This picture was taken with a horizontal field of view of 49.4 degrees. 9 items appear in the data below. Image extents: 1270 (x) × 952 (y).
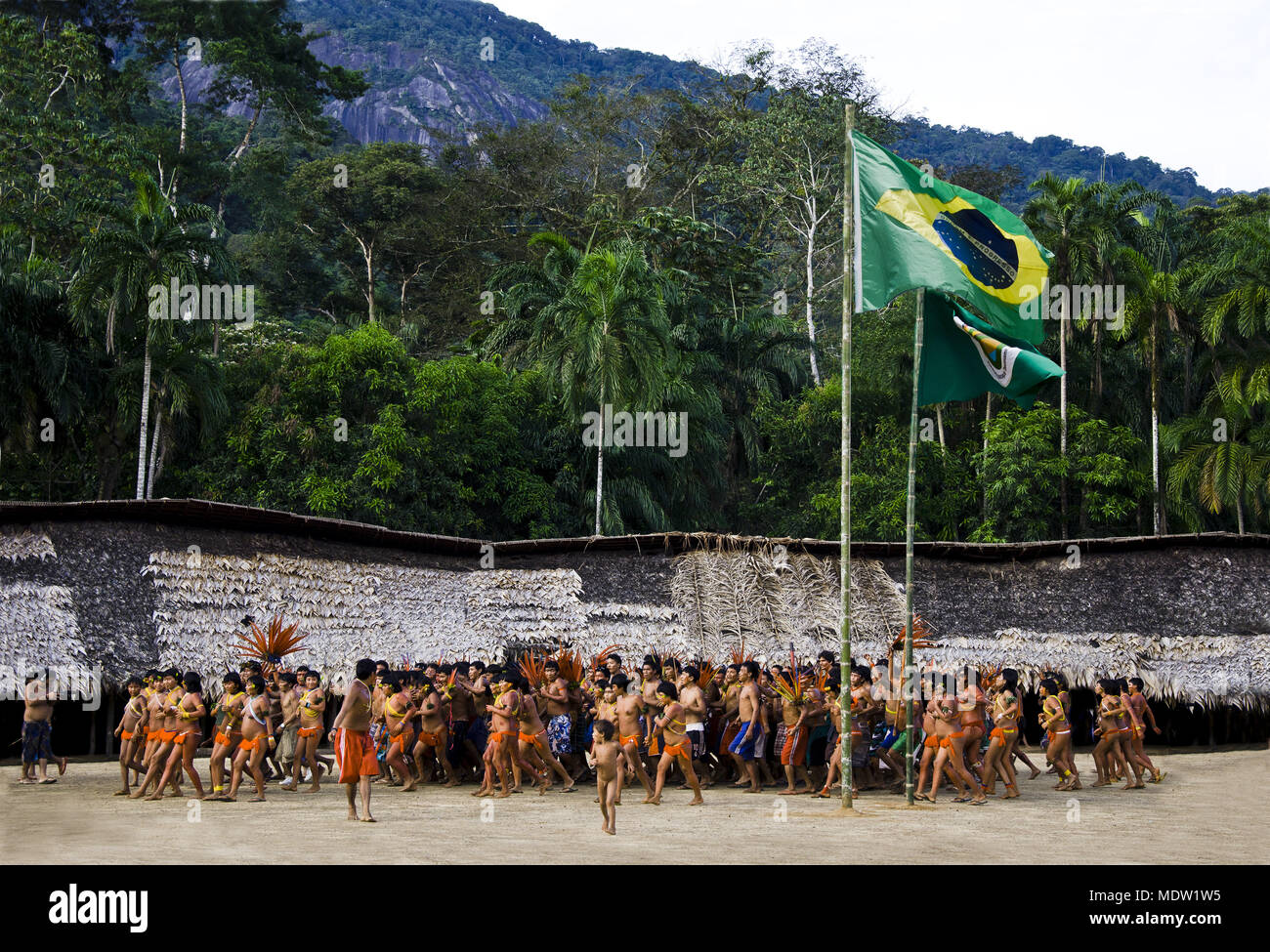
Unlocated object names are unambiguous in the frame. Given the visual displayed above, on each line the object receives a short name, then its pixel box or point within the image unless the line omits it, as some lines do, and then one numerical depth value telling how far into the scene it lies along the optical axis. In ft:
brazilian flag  45.78
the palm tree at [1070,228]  127.54
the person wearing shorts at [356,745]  42.52
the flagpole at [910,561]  46.78
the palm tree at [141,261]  96.73
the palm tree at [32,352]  97.45
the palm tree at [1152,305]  126.00
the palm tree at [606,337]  108.78
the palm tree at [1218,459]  120.78
